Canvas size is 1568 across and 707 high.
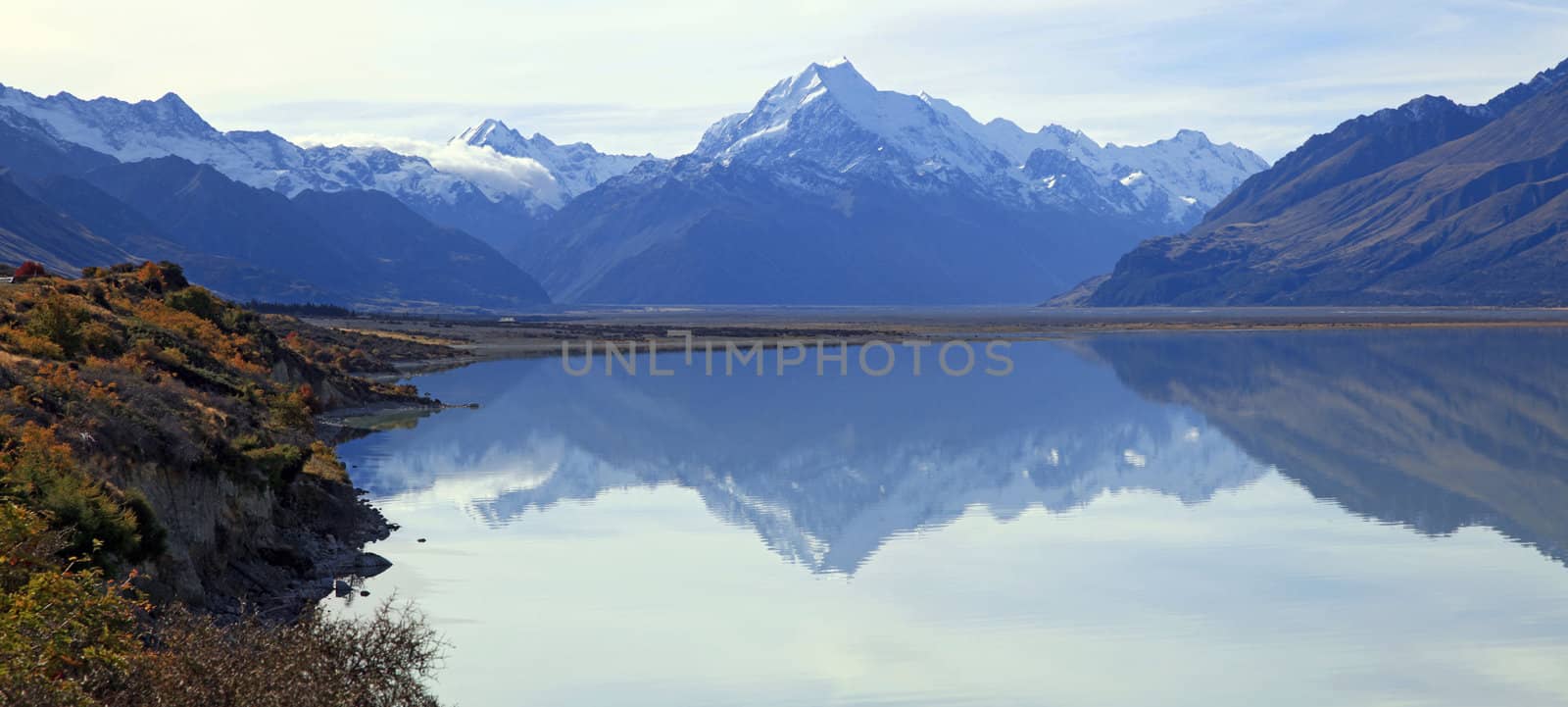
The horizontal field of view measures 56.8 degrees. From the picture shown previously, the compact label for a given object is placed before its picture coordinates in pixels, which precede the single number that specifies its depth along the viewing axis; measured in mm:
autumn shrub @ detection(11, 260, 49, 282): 75450
